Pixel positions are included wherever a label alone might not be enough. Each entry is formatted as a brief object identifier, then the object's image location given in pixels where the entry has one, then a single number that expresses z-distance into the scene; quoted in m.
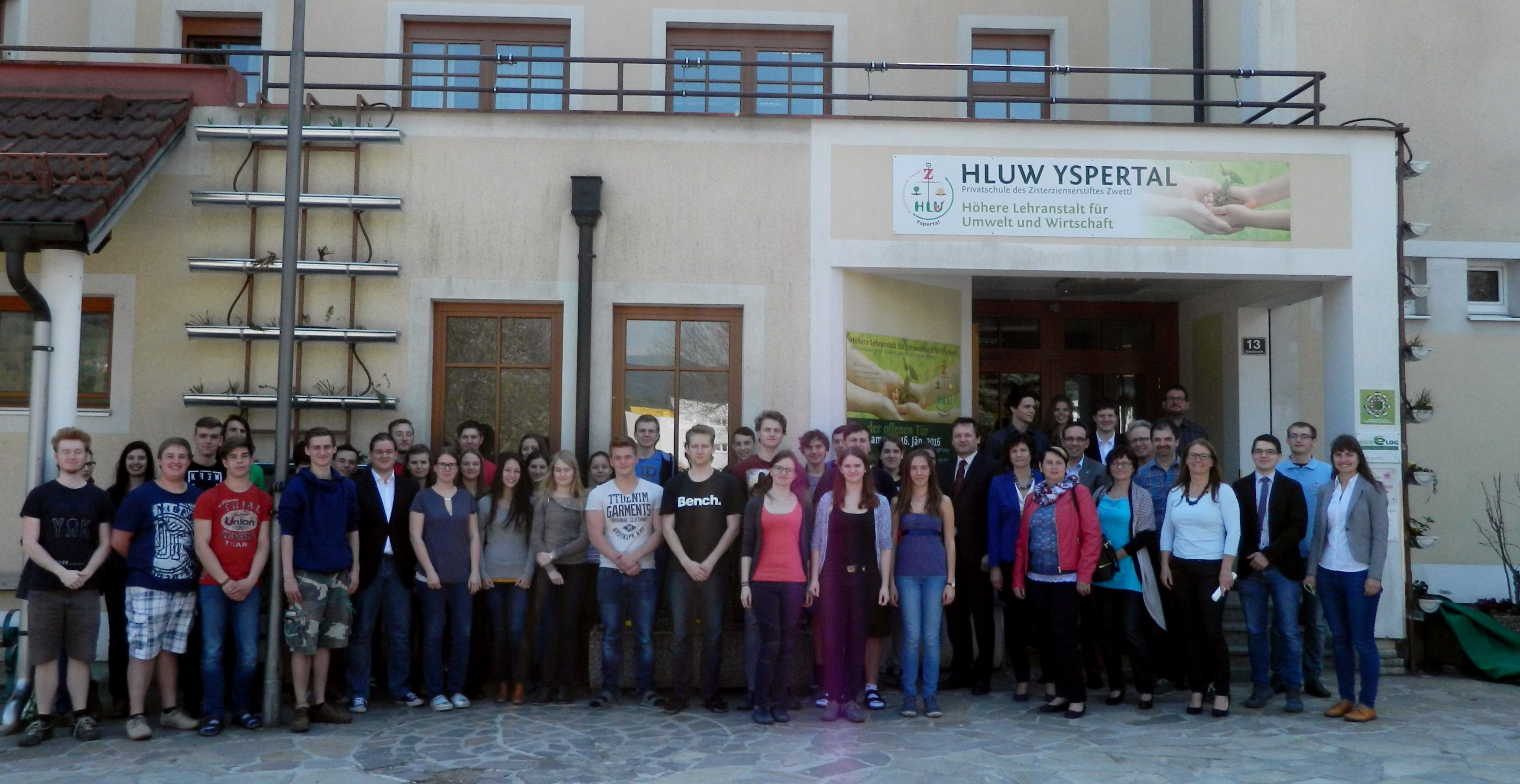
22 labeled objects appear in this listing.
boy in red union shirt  6.90
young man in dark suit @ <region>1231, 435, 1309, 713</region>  7.71
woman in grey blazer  7.44
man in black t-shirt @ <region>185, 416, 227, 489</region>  7.67
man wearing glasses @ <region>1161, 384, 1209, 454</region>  9.38
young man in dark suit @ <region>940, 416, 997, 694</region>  8.18
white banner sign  9.41
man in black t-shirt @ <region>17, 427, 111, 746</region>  6.72
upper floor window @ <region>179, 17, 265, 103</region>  12.48
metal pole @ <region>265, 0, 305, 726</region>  7.07
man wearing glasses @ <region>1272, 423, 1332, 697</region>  8.02
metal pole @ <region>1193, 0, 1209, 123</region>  11.82
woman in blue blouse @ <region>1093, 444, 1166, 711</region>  7.81
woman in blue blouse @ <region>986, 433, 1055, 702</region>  7.98
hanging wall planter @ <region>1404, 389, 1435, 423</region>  9.72
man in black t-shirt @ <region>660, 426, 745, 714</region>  7.60
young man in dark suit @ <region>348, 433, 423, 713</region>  7.47
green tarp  9.02
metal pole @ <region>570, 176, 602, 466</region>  9.11
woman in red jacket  7.56
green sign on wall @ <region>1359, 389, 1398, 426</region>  9.44
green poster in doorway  9.56
